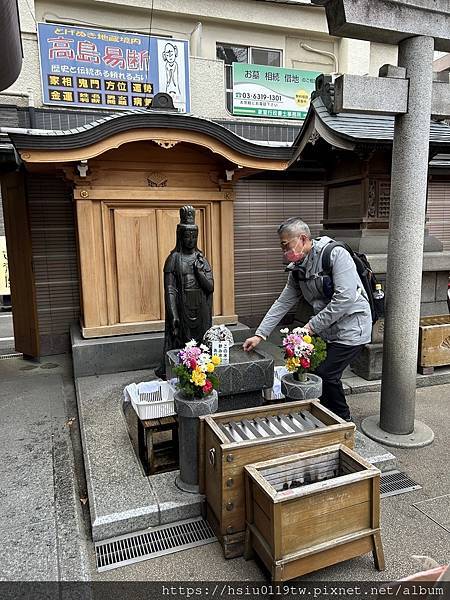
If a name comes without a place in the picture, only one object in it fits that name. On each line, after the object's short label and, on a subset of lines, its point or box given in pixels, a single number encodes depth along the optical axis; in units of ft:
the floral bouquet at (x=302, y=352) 11.43
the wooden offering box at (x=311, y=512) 7.98
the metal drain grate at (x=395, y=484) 11.75
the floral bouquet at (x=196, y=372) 10.59
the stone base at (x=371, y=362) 19.40
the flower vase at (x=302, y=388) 11.77
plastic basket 12.69
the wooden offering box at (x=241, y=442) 9.12
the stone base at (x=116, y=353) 20.45
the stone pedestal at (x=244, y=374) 12.85
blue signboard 26.94
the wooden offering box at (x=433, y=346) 19.39
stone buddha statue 17.61
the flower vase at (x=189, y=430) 10.77
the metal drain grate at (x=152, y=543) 9.59
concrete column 13.46
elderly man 12.34
